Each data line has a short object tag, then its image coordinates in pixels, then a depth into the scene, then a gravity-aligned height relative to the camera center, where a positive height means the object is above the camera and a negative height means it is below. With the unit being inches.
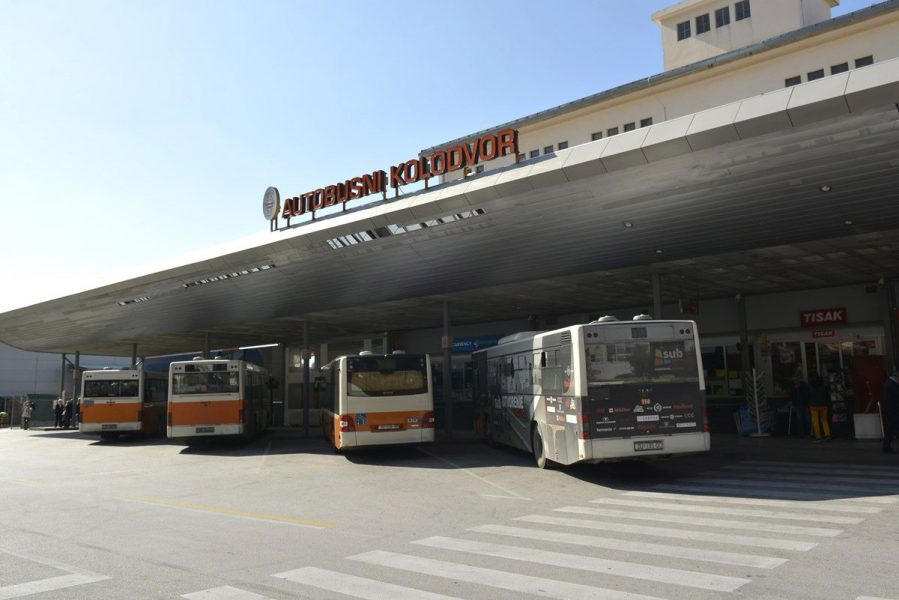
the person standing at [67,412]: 1625.5 -48.0
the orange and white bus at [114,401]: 1045.8 -16.0
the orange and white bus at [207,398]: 846.5 -12.0
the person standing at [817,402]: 749.1 -29.7
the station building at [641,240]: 473.4 +139.8
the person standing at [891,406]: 600.4 -28.8
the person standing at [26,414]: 1644.9 -50.4
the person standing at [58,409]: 1644.9 -41.6
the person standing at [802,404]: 805.9 -33.6
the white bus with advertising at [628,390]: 470.3 -7.7
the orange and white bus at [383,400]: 687.1 -15.8
